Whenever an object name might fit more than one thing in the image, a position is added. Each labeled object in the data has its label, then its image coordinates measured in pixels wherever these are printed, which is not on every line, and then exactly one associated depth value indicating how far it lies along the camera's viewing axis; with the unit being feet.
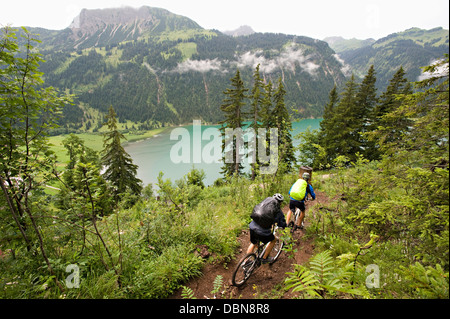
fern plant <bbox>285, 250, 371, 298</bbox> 9.02
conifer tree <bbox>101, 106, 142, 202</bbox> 62.19
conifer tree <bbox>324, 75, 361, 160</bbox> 65.36
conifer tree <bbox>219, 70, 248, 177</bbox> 62.06
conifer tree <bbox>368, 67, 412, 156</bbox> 59.23
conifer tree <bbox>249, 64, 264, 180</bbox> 60.95
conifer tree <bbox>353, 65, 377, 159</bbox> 64.08
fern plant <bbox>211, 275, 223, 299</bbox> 13.99
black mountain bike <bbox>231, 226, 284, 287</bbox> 14.85
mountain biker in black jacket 14.70
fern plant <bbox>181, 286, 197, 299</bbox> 12.82
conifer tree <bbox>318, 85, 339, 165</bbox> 71.39
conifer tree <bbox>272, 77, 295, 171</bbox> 62.95
